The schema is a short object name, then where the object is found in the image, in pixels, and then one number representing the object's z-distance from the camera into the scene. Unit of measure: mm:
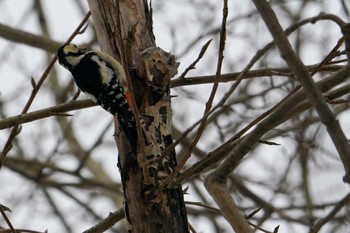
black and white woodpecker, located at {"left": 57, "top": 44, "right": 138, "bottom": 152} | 7465
